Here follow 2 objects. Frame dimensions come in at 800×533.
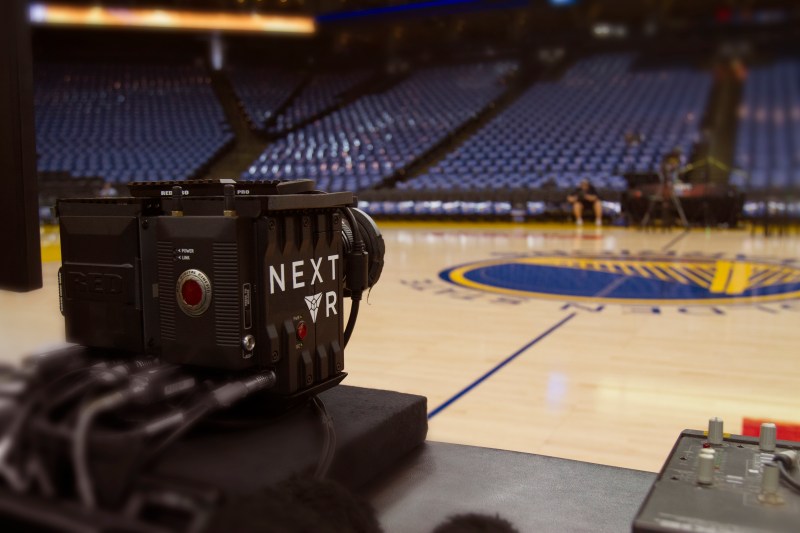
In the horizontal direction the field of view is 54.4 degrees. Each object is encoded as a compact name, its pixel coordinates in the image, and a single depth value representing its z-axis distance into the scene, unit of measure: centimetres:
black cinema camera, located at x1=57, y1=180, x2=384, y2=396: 43
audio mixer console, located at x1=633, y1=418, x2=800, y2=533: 33
